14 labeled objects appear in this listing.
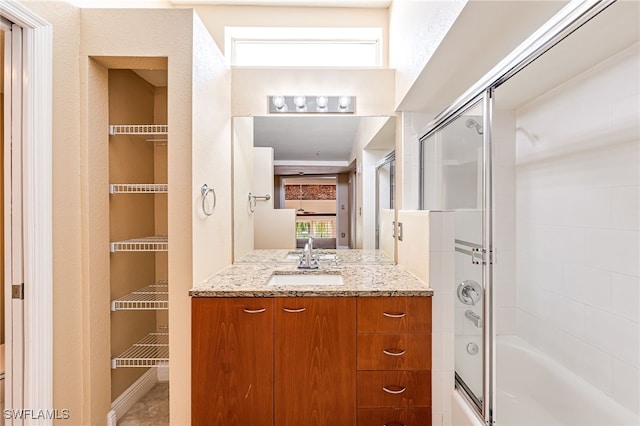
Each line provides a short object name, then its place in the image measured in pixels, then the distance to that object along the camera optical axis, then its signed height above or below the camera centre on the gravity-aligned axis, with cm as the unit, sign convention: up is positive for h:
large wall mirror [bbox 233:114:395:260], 227 +22
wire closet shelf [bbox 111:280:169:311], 176 -54
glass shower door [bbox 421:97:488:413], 146 -8
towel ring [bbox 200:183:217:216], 170 +10
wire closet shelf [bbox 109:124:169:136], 175 +52
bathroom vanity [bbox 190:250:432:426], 155 -73
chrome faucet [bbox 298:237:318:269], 210 -33
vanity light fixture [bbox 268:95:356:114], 221 +78
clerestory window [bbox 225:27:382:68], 227 +123
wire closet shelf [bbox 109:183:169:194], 168 +14
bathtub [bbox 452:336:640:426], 155 -108
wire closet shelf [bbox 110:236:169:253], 173 -19
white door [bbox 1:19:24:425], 136 -6
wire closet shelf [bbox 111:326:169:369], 174 -89
